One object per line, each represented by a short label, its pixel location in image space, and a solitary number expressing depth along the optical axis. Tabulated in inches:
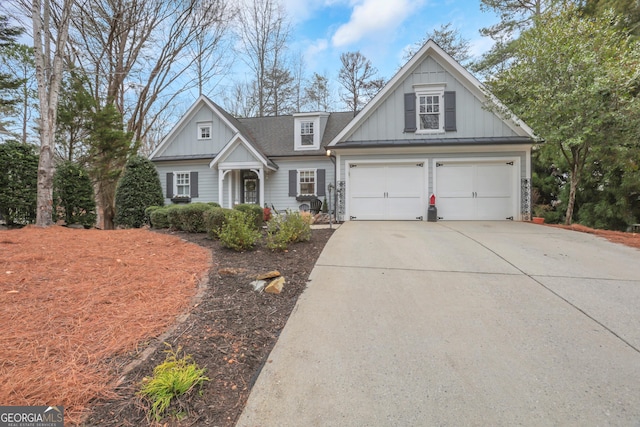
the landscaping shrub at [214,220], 238.3
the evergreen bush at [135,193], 374.3
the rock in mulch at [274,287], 131.5
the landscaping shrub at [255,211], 300.2
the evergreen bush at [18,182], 285.1
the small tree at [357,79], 743.7
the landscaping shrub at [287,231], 198.7
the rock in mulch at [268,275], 144.9
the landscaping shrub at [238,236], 197.2
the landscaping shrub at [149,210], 339.8
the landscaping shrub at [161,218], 299.8
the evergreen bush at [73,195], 322.3
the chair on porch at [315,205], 469.4
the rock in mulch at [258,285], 134.4
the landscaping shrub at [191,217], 273.0
